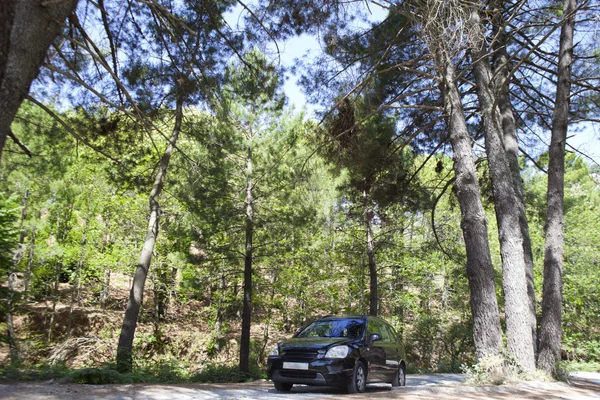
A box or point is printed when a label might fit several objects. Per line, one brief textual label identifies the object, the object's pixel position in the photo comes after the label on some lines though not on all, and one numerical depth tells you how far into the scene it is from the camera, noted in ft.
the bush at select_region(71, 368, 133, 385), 24.97
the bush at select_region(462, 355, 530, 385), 25.25
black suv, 24.32
